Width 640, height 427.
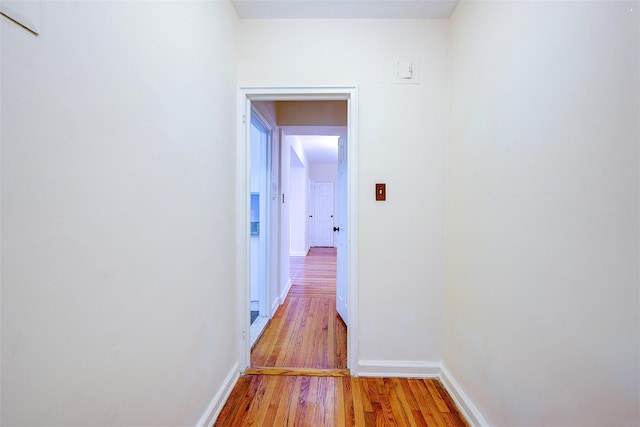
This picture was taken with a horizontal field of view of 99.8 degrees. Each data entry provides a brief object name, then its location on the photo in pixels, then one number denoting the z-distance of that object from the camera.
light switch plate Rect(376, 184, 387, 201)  1.87
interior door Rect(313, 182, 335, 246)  8.24
